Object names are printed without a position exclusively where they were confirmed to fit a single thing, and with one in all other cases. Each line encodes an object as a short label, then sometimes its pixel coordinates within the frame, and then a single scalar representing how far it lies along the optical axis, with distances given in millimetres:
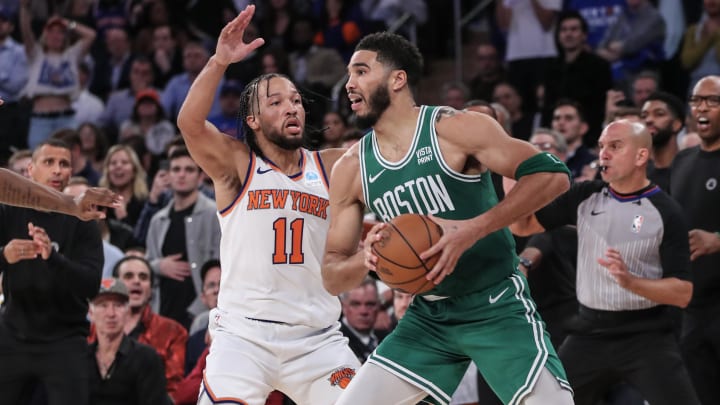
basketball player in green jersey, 9578
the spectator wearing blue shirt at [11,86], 25766
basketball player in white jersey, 11055
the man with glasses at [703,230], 13977
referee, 12727
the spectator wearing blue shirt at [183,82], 26516
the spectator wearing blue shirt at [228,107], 24250
